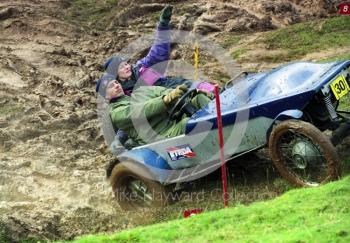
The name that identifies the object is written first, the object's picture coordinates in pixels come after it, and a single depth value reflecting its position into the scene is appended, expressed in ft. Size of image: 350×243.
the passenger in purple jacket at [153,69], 50.55
